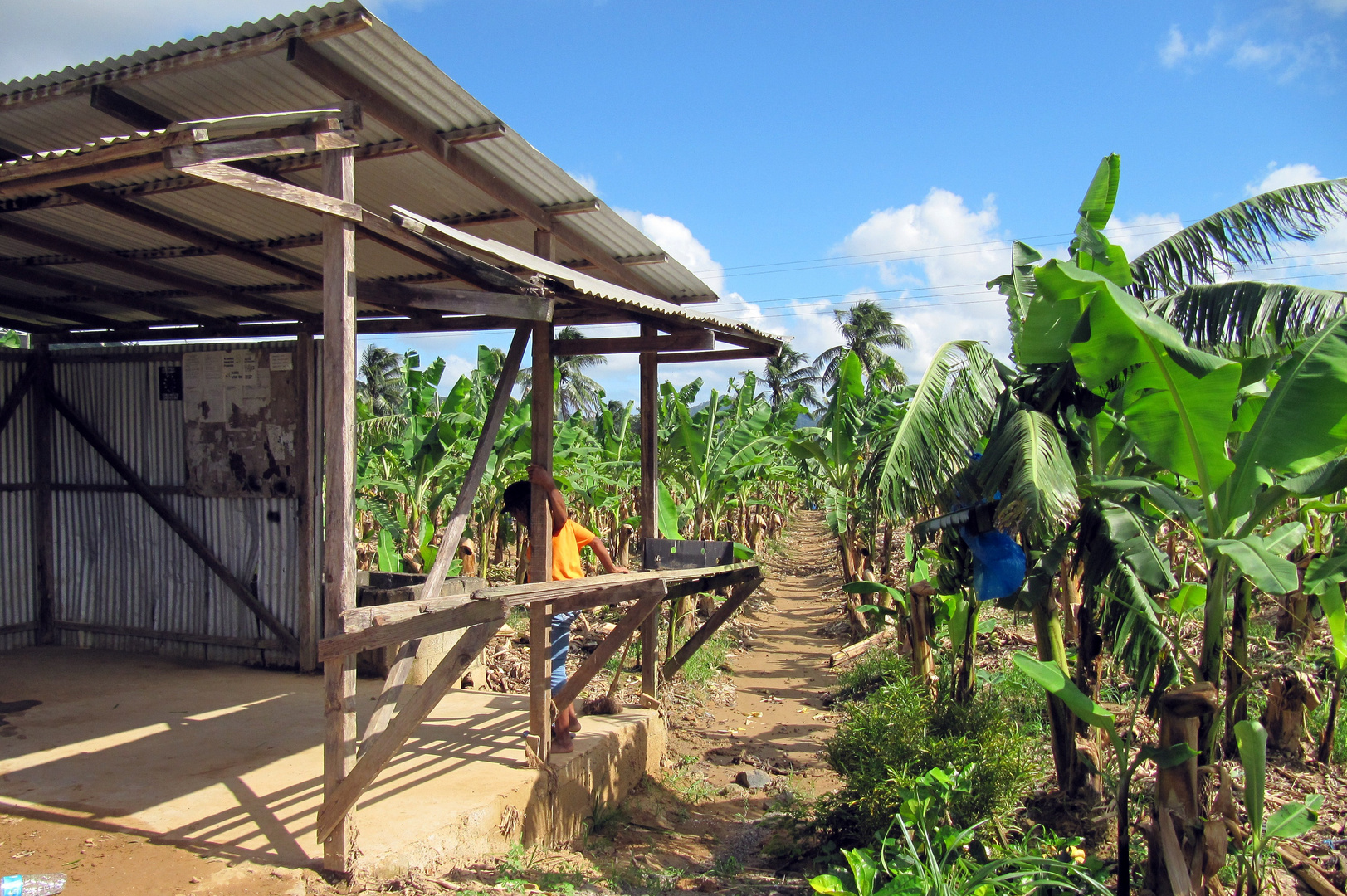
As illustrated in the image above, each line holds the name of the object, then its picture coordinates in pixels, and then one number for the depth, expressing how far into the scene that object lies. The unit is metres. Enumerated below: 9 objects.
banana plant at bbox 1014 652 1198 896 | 4.04
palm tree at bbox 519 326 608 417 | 43.19
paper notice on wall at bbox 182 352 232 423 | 7.38
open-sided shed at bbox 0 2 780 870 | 3.76
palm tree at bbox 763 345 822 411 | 46.34
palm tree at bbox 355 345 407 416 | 42.06
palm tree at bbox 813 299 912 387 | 43.62
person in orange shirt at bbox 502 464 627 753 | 5.60
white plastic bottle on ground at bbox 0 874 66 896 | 3.43
